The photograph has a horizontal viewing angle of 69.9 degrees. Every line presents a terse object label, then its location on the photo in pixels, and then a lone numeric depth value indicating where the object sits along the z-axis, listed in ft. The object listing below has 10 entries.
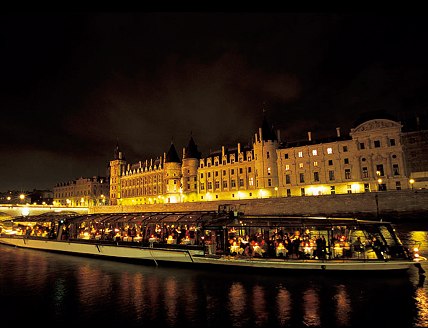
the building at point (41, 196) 546.26
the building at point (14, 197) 557.82
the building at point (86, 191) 422.82
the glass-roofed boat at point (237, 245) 59.82
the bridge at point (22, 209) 227.81
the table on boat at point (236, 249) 69.59
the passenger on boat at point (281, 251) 65.10
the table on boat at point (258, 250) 66.84
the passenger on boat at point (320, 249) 62.03
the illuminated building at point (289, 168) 184.65
